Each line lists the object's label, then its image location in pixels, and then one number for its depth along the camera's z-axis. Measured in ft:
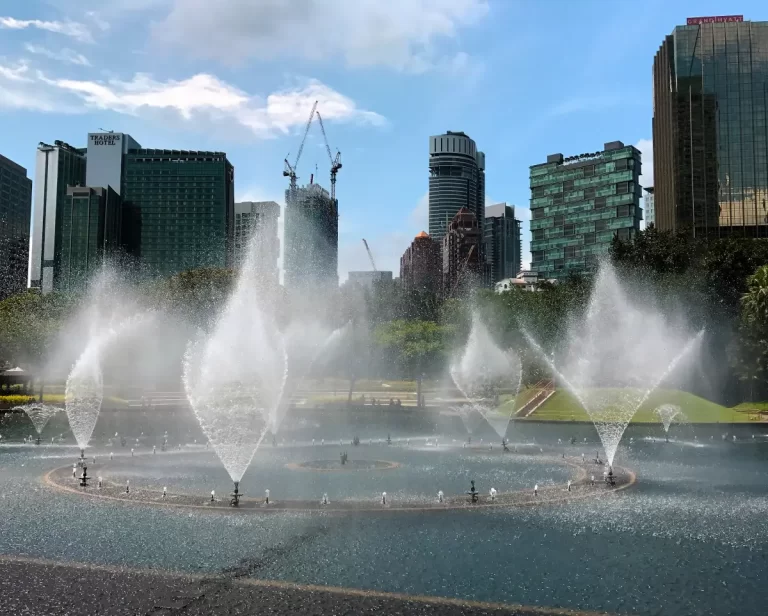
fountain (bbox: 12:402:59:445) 233.23
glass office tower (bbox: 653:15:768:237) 495.41
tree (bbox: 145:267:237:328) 355.97
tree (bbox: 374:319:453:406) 336.80
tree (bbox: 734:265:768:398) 239.30
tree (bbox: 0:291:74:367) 304.71
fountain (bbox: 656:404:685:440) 216.00
